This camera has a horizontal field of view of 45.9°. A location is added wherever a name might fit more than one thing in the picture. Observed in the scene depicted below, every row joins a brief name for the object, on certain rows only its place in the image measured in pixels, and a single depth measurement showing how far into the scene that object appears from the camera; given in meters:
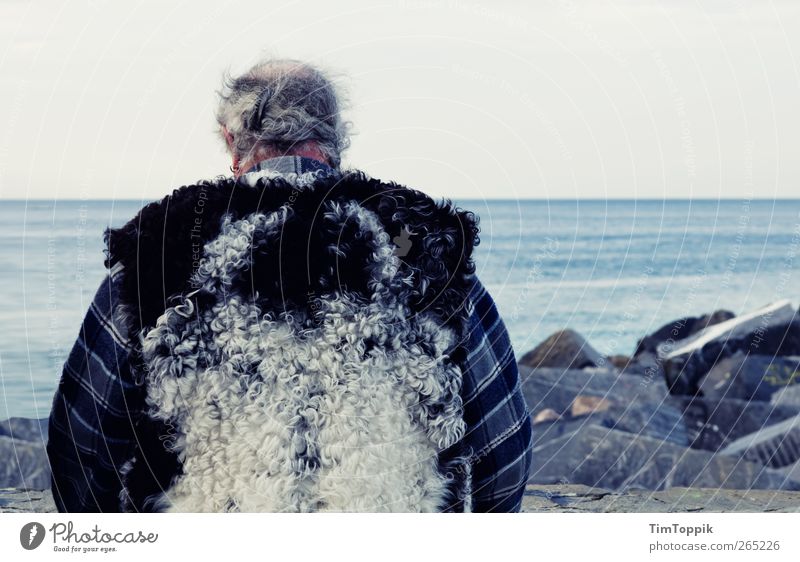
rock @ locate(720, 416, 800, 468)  5.75
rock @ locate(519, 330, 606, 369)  9.34
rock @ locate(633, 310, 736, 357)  10.58
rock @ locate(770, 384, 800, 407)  6.77
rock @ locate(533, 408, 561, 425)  7.02
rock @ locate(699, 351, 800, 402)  7.67
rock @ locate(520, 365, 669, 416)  7.08
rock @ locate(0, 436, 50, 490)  4.21
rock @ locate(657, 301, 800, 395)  8.51
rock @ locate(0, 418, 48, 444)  5.09
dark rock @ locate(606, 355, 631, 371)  10.95
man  1.87
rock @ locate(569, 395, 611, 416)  7.38
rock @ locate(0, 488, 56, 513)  3.07
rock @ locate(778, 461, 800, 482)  5.49
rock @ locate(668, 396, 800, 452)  6.72
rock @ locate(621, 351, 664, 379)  9.42
